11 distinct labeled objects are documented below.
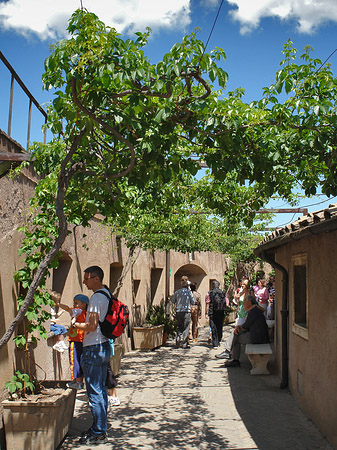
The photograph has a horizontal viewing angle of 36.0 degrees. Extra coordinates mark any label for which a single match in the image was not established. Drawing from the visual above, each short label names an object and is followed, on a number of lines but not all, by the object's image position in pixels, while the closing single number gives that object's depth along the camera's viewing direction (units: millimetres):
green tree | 4246
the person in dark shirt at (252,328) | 9977
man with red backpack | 5441
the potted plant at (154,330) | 13070
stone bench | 9547
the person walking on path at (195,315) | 15050
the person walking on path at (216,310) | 13406
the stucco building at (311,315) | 5492
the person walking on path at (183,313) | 13758
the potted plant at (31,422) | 4977
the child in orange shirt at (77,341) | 6902
